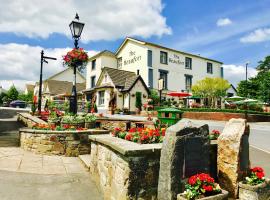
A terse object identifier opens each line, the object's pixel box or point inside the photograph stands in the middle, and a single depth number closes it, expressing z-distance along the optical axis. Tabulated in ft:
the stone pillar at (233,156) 15.29
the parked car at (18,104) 149.28
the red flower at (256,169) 15.80
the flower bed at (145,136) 17.25
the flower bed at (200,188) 12.73
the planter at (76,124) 32.86
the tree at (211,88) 103.19
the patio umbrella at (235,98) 89.52
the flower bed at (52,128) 28.94
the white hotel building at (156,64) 114.47
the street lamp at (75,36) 35.65
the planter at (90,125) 35.22
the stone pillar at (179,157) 13.60
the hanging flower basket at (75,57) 36.09
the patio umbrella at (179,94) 97.19
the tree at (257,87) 101.60
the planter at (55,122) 38.21
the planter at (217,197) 12.67
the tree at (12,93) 231.93
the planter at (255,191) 14.29
